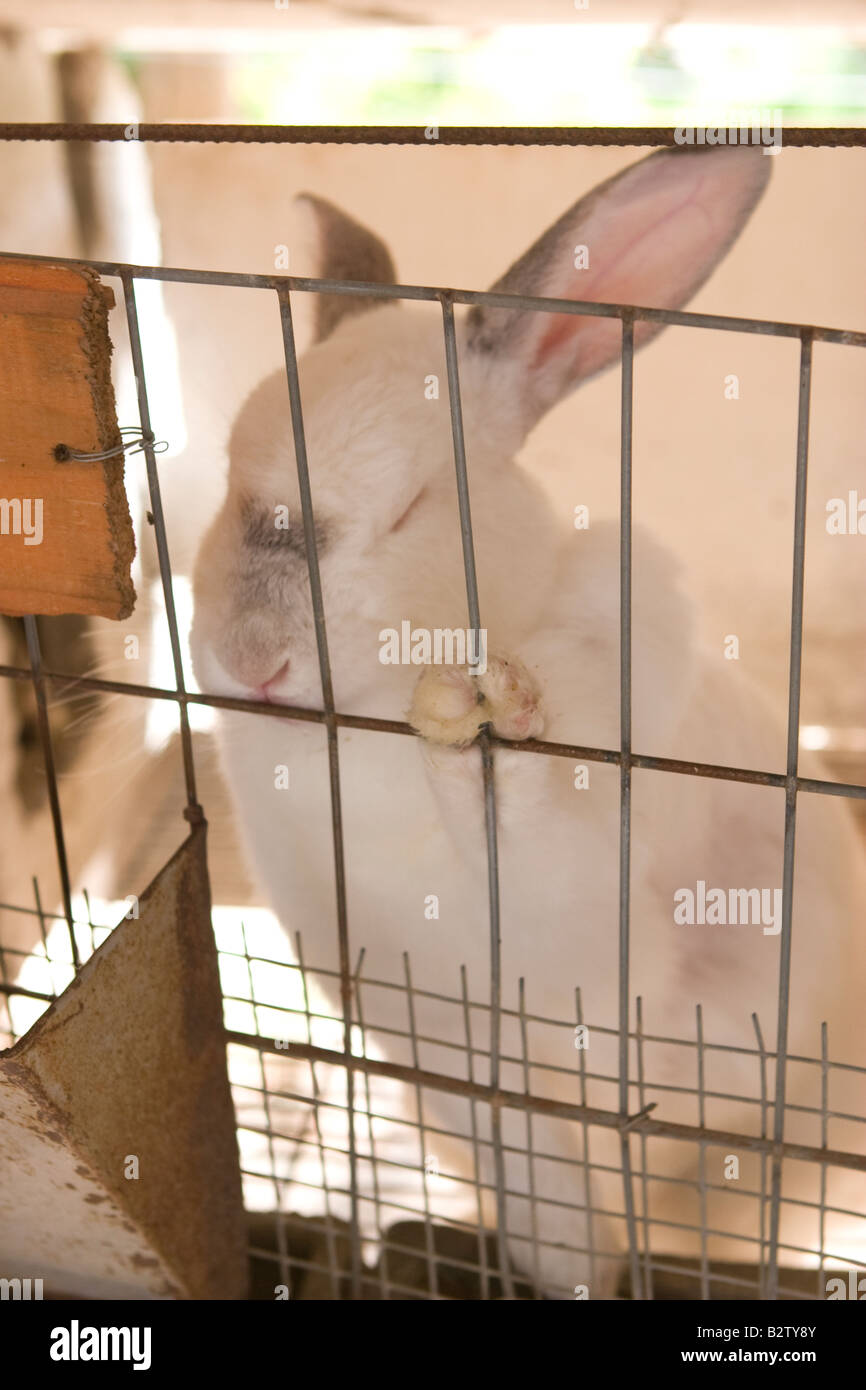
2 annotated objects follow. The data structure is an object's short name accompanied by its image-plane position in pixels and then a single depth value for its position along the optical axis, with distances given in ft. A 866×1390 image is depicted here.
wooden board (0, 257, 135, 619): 3.06
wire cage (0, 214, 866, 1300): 3.04
